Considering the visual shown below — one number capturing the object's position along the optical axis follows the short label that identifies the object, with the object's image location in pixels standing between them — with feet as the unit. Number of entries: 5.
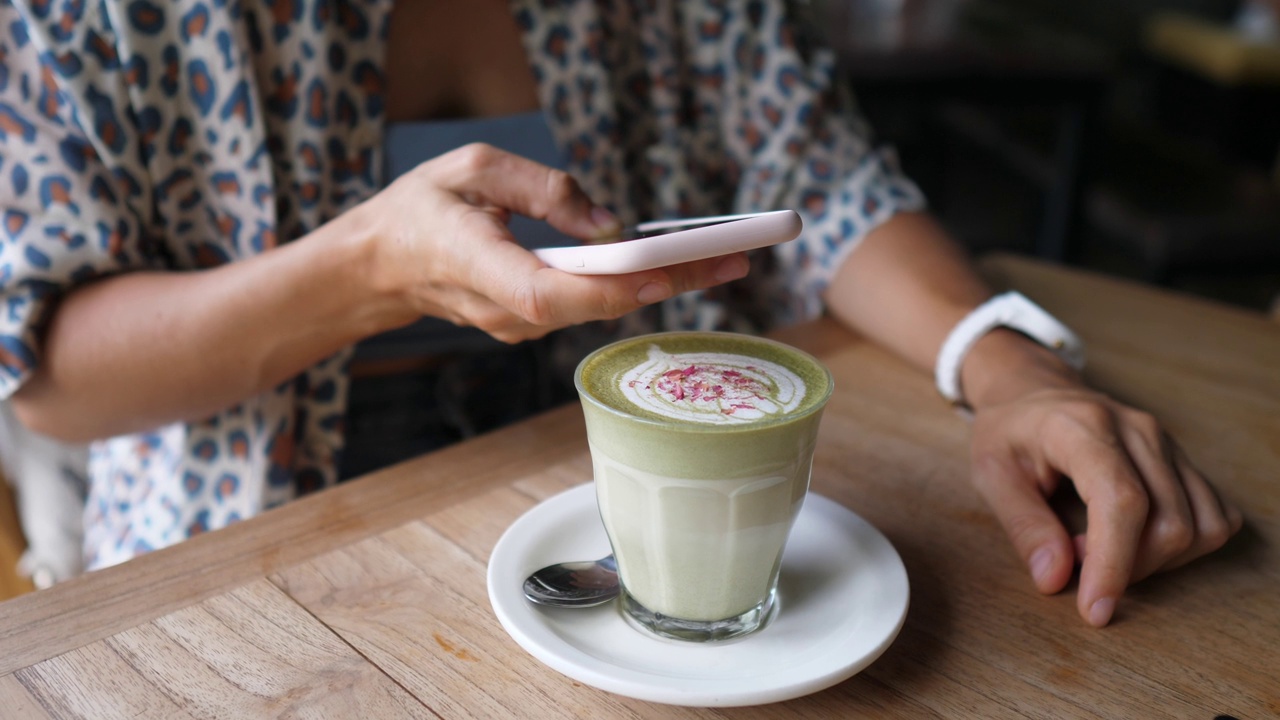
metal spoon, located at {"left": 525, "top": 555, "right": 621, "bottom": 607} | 2.01
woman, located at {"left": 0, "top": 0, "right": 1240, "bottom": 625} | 2.42
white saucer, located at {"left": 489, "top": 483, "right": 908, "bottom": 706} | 1.73
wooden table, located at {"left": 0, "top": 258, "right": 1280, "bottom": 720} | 1.83
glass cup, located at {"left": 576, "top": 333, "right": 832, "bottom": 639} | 1.85
